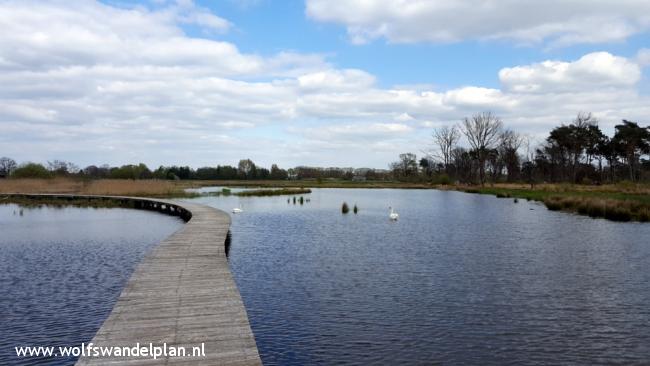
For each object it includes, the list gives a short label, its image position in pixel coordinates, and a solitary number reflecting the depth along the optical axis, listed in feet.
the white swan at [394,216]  84.48
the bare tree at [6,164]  311.27
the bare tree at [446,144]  272.66
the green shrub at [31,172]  187.62
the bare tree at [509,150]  250.57
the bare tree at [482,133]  234.17
